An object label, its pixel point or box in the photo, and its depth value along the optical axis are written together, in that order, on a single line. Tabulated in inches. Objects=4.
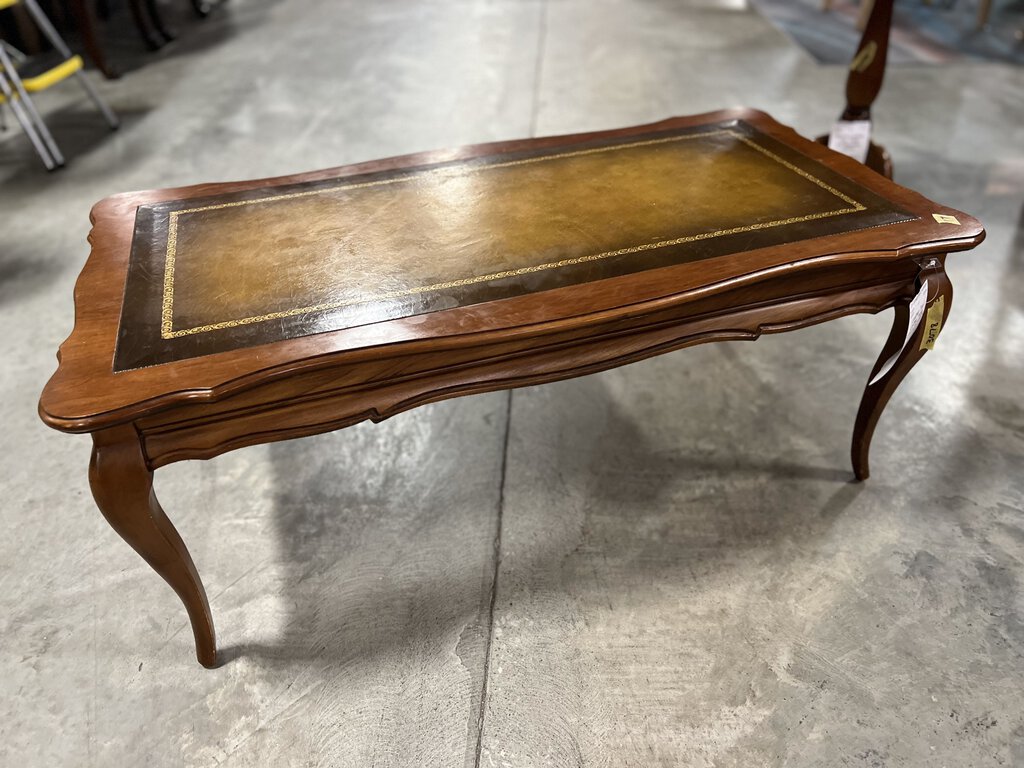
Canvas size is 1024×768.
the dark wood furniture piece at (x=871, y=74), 97.0
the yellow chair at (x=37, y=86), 132.9
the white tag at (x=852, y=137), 97.4
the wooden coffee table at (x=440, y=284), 49.0
